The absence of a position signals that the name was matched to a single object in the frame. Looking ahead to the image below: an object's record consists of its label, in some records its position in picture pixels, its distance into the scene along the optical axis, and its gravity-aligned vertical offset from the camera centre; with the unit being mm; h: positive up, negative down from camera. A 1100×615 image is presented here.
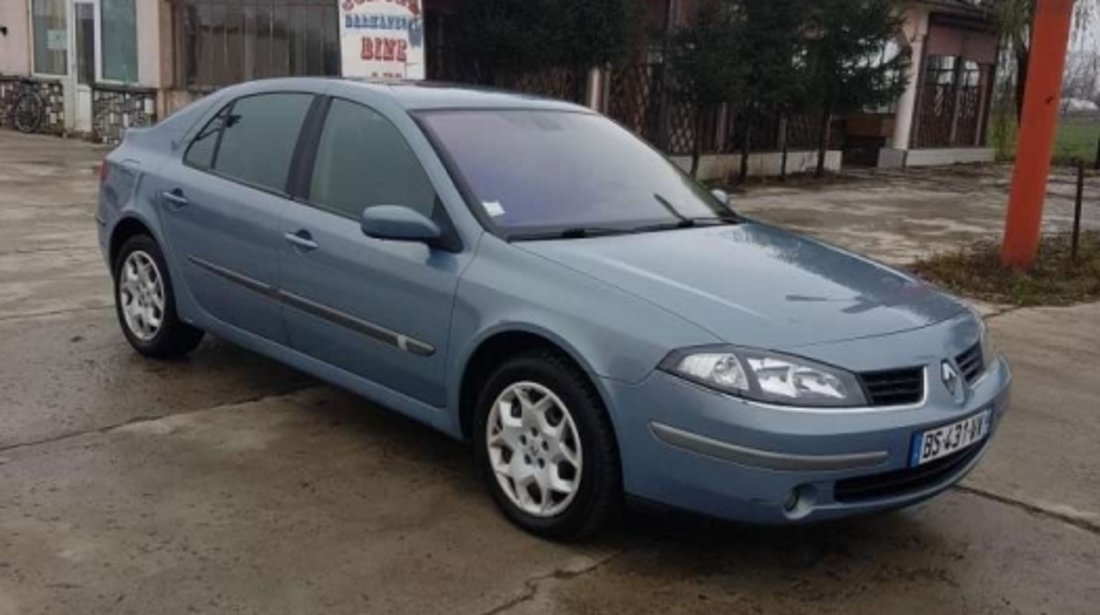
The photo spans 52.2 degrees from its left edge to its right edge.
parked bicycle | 19125 -951
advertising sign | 11594 +360
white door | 17812 -29
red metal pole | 8844 -148
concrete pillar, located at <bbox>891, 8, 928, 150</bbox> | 21141 +494
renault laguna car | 3348 -749
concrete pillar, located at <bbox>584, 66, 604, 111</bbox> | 15484 -62
